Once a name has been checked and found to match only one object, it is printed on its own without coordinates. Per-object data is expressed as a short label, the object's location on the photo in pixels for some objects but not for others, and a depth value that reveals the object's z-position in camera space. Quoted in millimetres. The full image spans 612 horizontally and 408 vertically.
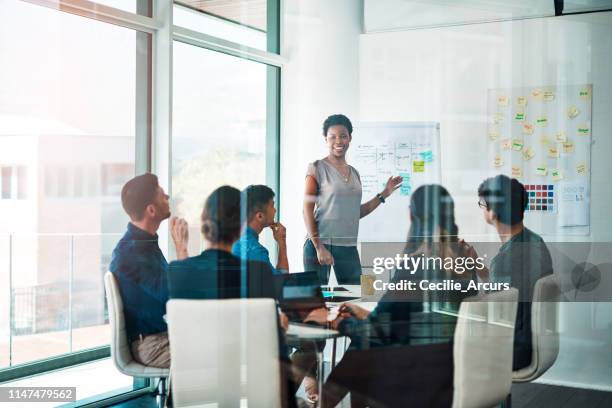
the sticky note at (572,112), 2859
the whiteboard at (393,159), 3037
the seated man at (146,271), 3098
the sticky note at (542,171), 2887
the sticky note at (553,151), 2871
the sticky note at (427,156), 3064
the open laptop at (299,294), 2943
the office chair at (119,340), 3197
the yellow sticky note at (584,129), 2838
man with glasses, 2850
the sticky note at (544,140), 2867
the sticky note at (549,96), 2867
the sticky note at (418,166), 3064
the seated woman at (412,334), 2846
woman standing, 3049
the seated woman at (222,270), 2951
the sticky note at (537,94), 2869
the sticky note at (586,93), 2809
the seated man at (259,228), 3033
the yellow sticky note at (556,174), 2877
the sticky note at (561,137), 2854
